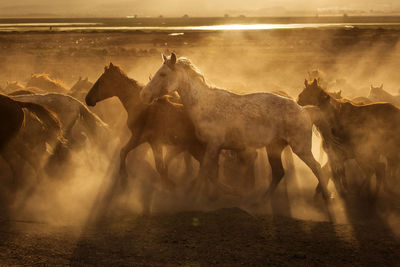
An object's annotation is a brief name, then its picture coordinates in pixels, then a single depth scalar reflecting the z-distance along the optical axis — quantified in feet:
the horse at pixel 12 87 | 40.86
